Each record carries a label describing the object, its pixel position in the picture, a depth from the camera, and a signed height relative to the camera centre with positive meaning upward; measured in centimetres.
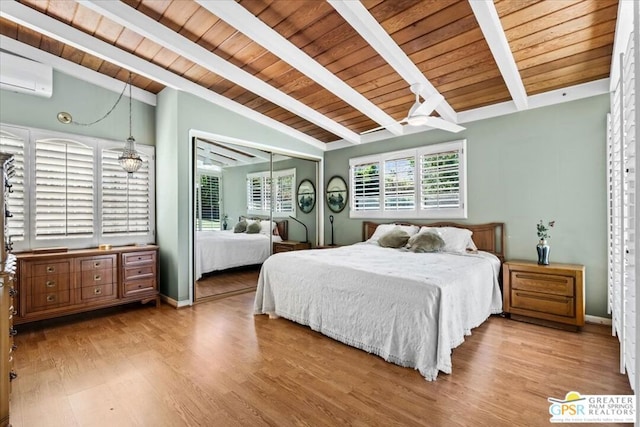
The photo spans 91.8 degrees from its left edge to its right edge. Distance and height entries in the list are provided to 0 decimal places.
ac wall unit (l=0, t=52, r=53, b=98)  337 +157
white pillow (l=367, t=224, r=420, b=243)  460 -26
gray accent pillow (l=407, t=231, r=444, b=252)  395 -39
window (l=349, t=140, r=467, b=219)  444 +47
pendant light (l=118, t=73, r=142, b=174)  403 +73
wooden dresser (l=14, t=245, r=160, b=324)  337 -79
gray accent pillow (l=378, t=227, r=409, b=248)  438 -37
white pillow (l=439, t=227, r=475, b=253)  398 -35
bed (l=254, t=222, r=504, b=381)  243 -78
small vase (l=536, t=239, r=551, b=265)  350 -46
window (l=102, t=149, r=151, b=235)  427 +24
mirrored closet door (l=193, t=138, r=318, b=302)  451 +3
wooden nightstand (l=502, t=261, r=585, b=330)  318 -88
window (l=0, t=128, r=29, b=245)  353 +34
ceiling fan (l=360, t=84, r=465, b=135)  314 +105
